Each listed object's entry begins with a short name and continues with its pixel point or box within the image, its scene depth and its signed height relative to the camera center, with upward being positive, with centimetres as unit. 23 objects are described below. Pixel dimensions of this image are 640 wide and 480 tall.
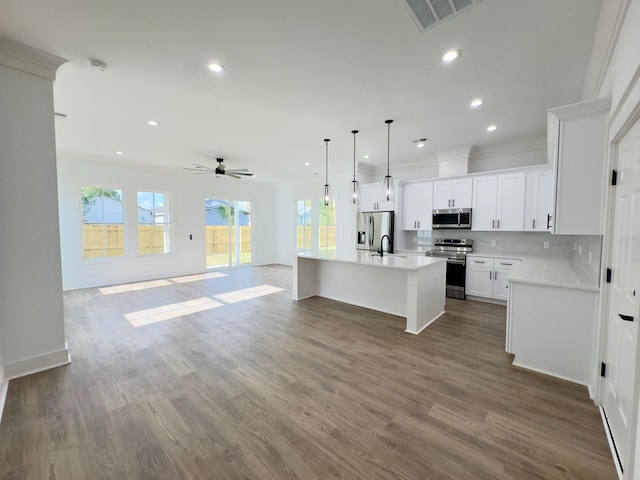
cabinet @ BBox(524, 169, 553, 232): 429 +49
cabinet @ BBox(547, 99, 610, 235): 217 +54
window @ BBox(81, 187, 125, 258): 601 +15
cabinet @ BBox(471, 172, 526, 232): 455 +51
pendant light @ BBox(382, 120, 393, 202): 385 +64
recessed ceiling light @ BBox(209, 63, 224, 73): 249 +153
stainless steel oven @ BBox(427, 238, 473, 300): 498 -53
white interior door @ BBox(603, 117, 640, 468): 143 -40
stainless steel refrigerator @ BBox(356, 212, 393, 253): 593 +1
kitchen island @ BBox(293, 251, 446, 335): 348 -84
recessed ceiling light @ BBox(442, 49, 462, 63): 230 +154
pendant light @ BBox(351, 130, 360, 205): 416 +60
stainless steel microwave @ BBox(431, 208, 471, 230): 507 +25
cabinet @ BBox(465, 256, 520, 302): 456 -80
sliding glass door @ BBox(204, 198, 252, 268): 828 -8
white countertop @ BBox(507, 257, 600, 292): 232 -45
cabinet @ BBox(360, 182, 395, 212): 613 +75
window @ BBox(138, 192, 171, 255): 679 +16
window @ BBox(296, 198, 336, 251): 812 +15
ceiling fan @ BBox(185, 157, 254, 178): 559 +126
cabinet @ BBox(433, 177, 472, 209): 510 +74
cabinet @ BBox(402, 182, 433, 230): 561 +53
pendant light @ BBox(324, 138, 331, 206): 455 +160
